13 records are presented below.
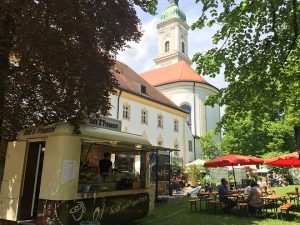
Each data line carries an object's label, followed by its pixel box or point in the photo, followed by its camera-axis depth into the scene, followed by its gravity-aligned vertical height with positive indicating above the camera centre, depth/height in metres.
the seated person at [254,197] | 9.31 -0.74
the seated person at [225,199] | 10.09 -0.90
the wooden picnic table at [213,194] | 10.99 -0.83
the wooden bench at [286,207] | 8.66 -1.02
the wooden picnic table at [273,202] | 9.79 -0.99
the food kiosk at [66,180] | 5.97 -0.16
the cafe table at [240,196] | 10.22 -0.82
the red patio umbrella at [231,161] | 11.55 +0.71
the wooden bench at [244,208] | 9.42 -1.24
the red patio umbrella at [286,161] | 10.42 +0.70
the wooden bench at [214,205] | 10.04 -1.17
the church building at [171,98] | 23.96 +8.35
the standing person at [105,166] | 7.45 +0.27
